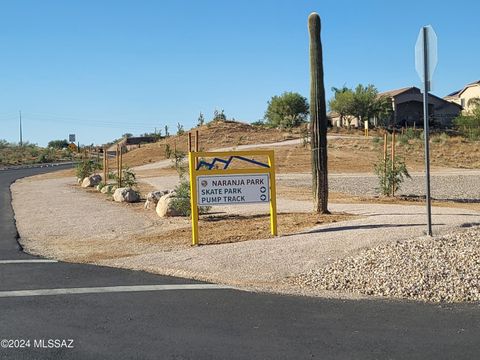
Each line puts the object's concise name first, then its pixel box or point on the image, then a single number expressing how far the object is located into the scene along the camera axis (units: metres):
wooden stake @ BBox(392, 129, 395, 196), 18.95
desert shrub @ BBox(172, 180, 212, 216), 14.88
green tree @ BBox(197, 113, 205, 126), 55.04
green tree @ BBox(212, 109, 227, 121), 59.07
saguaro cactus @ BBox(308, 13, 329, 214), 13.34
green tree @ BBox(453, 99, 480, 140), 55.91
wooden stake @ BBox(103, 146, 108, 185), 27.65
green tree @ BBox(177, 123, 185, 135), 56.64
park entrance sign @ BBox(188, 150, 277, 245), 10.99
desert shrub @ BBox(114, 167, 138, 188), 23.62
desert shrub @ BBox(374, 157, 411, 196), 18.97
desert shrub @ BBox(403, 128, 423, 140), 48.24
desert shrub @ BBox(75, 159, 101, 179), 30.83
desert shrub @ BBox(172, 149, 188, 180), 16.27
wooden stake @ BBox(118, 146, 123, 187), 23.68
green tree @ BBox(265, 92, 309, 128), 77.94
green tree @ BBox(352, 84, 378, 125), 70.44
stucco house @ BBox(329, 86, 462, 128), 73.44
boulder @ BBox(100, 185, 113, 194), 23.27
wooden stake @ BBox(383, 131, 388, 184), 19.05
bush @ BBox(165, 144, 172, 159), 47.22
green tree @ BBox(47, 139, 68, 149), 113.22
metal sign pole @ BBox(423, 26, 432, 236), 9.42
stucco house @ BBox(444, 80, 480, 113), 80.86
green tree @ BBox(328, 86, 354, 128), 71.00
